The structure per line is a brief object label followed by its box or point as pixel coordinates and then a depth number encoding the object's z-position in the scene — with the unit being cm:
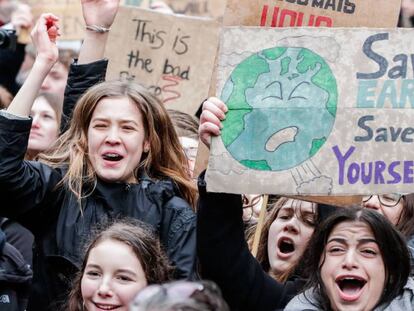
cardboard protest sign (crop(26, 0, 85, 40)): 1190
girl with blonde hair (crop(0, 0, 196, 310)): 719
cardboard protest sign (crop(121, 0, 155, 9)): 1183
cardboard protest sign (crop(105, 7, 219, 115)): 1040
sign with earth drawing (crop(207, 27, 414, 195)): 662
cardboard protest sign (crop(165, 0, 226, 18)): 1226
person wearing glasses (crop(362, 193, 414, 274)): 797
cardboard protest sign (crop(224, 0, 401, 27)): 708
